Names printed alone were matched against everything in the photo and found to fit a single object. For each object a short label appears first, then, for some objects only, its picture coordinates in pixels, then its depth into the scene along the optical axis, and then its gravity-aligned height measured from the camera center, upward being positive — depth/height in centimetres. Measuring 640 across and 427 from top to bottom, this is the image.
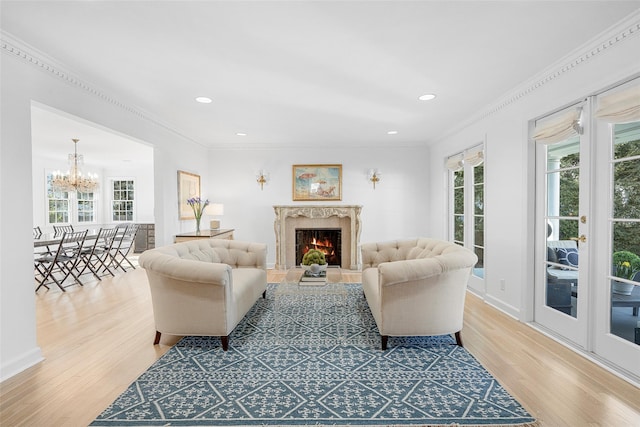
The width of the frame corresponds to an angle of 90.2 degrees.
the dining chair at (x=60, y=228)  728 -42
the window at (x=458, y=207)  509 +1
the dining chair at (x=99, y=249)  543 -69
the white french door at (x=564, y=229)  268 -21
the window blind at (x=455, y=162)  501 +74
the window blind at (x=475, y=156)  432 +72
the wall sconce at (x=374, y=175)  645 +68
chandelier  655 +64
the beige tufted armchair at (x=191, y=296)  260 -73
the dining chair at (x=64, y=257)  473 -73
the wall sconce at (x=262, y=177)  650 +66
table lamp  582 -1
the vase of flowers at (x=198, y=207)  543 +5
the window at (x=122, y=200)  932 +30
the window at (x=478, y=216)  440 -12
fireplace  632 -32
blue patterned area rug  185 -120
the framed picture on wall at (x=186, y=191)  530 +33
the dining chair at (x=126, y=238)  607 -56
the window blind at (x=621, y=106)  218 +72
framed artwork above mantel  650 +55
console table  494 -41
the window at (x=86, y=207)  875 +10
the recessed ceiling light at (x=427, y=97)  366 +130
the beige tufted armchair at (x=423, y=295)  260 -73
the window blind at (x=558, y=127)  271 +73
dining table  460 -46
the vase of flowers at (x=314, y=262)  394 -68
